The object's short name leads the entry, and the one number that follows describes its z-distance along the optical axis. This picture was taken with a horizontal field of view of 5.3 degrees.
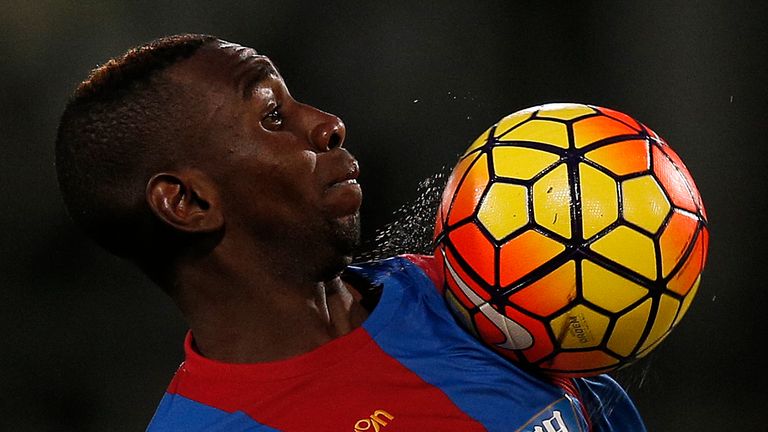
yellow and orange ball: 6.25
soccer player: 6.34
